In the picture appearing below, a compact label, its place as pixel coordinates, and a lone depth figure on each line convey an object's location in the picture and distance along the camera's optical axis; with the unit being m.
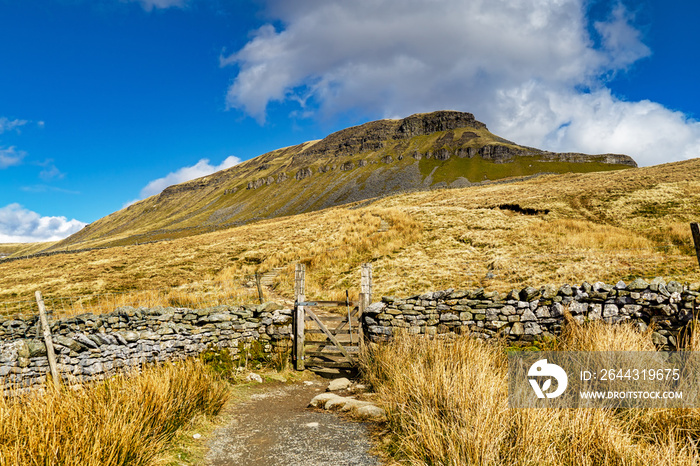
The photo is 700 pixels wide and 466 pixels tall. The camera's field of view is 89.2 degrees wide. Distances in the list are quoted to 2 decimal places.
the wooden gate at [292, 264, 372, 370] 9.73
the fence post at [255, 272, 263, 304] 16.16
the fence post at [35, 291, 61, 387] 7.64
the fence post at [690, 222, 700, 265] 9.92
